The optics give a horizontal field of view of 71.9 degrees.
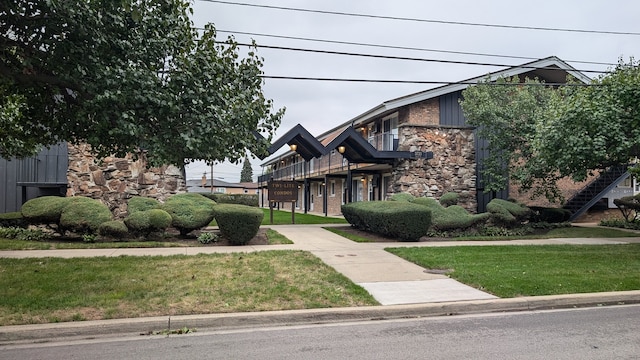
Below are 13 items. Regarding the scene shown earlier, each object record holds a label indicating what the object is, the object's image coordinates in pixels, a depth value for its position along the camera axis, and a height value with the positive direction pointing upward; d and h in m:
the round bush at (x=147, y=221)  12.61 -0.89
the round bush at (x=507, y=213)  16.65 -0.89
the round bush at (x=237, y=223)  12.58 -0.96
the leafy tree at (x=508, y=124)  18.41 +2.80
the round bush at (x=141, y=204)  13.46 -0.45
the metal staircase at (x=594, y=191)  21.14 -0.09
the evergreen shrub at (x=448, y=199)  18.97 -0.41
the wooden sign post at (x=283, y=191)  19.81 -0.06
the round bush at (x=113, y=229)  12.38 -1.10
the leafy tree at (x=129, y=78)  6.77 +1.83
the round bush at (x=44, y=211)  12.69 -0.60
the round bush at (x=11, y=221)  14.38 -1.01
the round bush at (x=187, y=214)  13.30 -0.73
